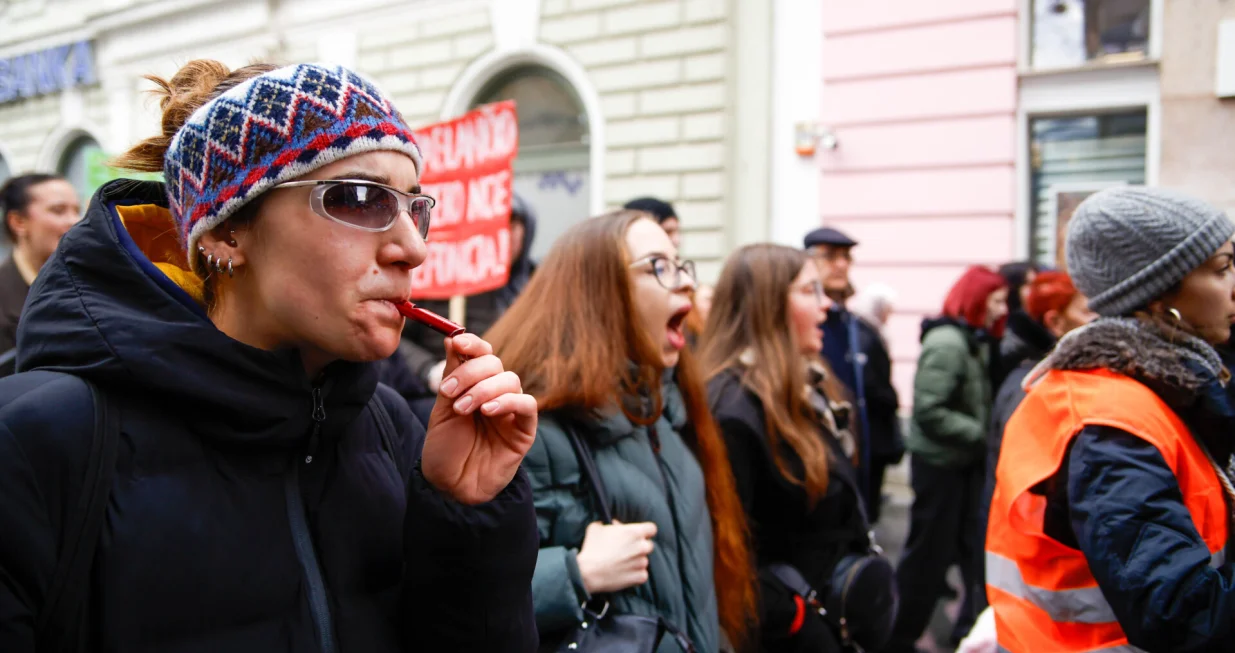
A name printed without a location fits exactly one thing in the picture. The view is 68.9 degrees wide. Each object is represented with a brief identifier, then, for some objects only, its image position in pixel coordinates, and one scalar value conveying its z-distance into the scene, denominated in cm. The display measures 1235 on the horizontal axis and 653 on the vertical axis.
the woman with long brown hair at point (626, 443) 185
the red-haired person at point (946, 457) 470
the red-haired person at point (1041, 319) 379
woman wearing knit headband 96
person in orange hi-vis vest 163
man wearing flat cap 499
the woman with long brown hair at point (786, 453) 251
